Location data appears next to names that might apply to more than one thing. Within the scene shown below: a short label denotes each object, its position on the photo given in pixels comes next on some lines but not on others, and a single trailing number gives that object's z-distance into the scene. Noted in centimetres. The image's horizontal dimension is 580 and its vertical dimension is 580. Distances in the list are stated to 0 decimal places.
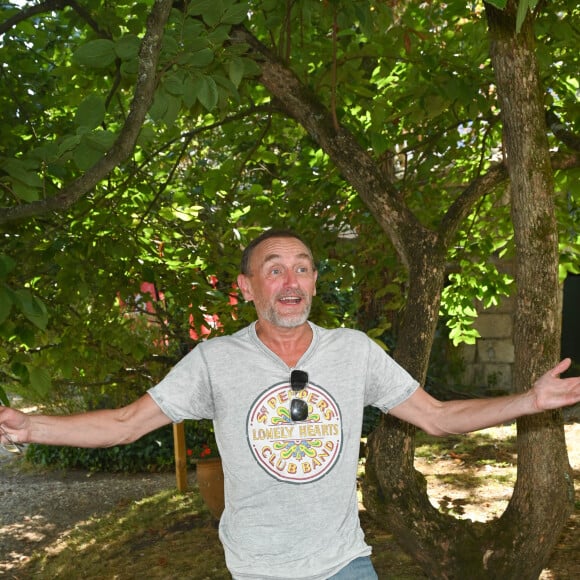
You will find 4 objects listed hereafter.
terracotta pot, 707
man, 236
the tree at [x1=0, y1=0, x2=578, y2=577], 301
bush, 1013
